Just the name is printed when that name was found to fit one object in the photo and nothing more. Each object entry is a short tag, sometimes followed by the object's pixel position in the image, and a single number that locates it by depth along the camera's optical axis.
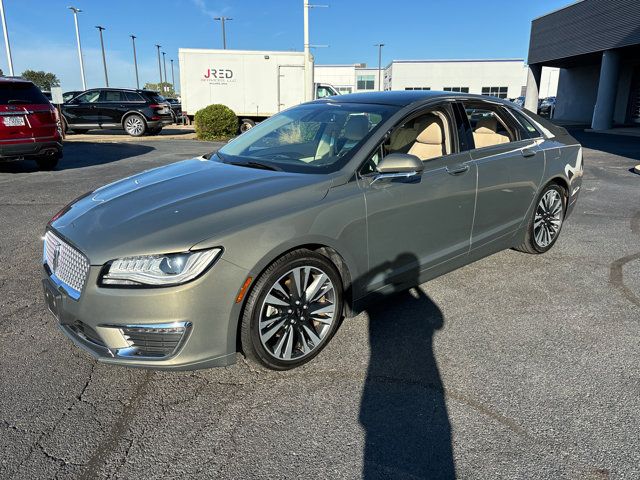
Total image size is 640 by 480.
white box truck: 19.47
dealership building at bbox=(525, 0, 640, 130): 21.99
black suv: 19.52
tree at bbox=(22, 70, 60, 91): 81.94
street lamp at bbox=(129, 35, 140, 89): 66.94
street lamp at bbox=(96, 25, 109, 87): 54.19
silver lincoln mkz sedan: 2.48
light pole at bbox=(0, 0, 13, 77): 28.67
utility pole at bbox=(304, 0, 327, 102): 19.47
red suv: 8.91
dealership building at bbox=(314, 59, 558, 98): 62.16
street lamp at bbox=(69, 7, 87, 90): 46.31
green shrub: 18.47
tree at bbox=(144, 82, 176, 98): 90.96
